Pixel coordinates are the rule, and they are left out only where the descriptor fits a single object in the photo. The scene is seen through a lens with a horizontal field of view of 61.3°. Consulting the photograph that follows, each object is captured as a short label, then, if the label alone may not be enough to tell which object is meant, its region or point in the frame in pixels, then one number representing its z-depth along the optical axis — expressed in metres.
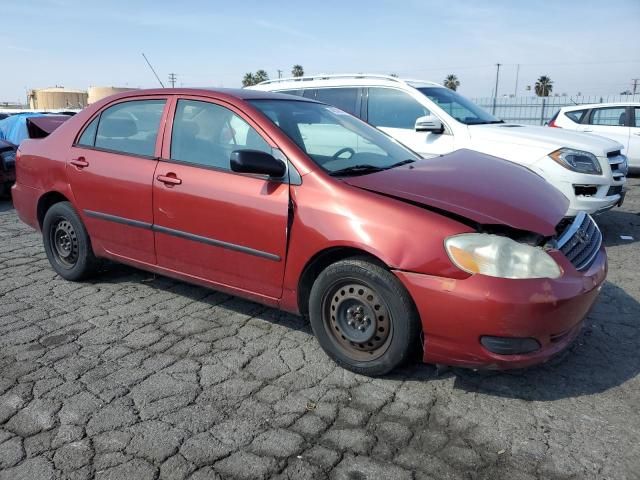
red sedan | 2.69
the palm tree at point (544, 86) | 60.50
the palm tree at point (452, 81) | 68.68
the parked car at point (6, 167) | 8.77
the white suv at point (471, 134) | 5.92
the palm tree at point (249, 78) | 65.99
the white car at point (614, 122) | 10.77
